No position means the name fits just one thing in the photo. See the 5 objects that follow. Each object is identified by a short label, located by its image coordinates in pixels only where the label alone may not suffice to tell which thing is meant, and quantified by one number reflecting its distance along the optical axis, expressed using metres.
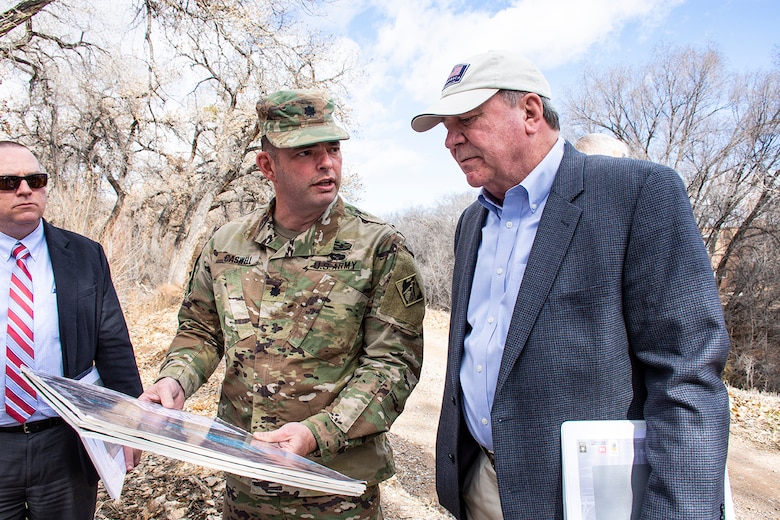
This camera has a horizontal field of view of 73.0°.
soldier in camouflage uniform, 2.02
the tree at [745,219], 17.20
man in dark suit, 2.32
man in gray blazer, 1.37
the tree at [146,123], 11.05
